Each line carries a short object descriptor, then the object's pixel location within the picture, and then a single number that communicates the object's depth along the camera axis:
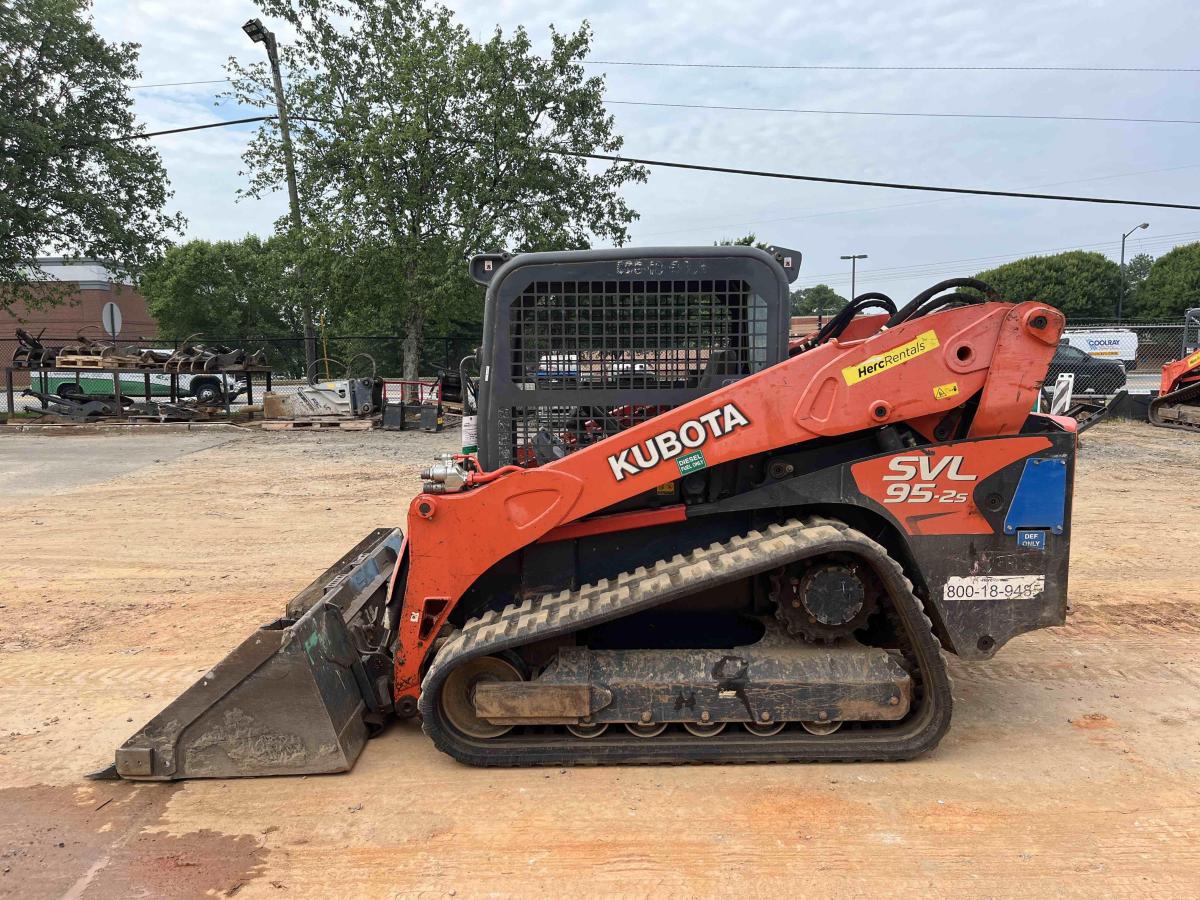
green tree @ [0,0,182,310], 19.02
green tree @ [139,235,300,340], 45.22
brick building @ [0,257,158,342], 41.91
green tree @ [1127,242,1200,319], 47.22
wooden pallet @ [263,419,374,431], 16.80
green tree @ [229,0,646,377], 19.39
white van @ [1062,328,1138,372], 21.98
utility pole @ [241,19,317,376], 20.25
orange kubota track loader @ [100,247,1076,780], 3.19
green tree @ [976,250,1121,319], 52.50
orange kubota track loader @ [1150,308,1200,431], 14.95
